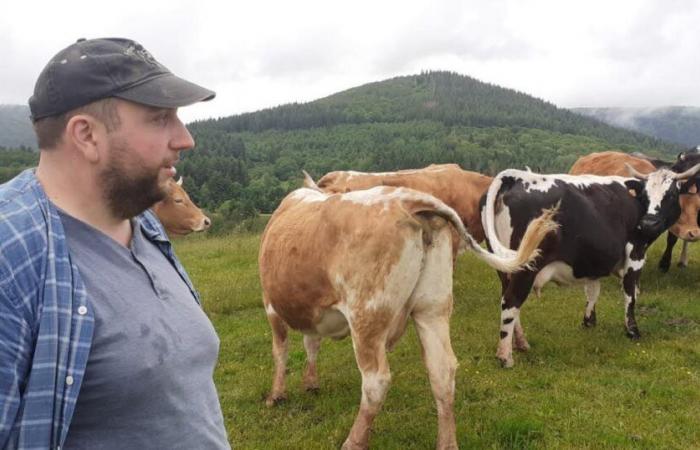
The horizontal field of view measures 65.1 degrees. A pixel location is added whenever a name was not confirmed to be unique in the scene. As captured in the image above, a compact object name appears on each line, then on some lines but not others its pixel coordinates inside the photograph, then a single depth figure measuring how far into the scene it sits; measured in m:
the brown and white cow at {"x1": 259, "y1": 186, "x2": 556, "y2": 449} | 4.46
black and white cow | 6.96
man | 1.58
